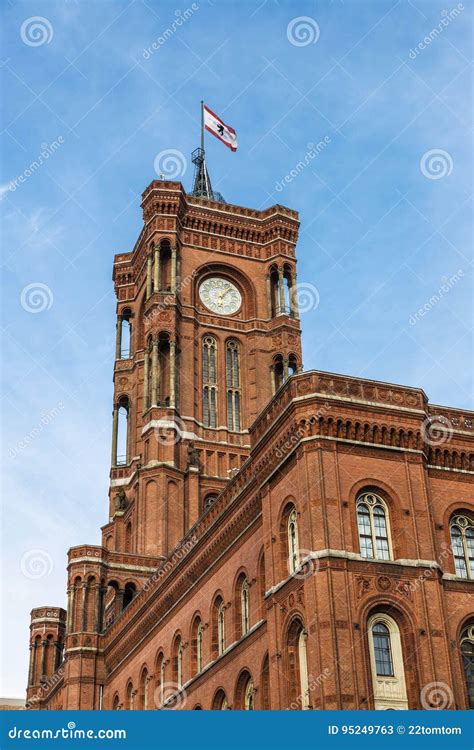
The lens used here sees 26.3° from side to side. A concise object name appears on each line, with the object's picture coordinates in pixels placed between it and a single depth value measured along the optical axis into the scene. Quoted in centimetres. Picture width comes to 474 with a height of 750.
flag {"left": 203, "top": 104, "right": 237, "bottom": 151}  7888
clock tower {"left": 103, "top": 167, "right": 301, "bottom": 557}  6475
